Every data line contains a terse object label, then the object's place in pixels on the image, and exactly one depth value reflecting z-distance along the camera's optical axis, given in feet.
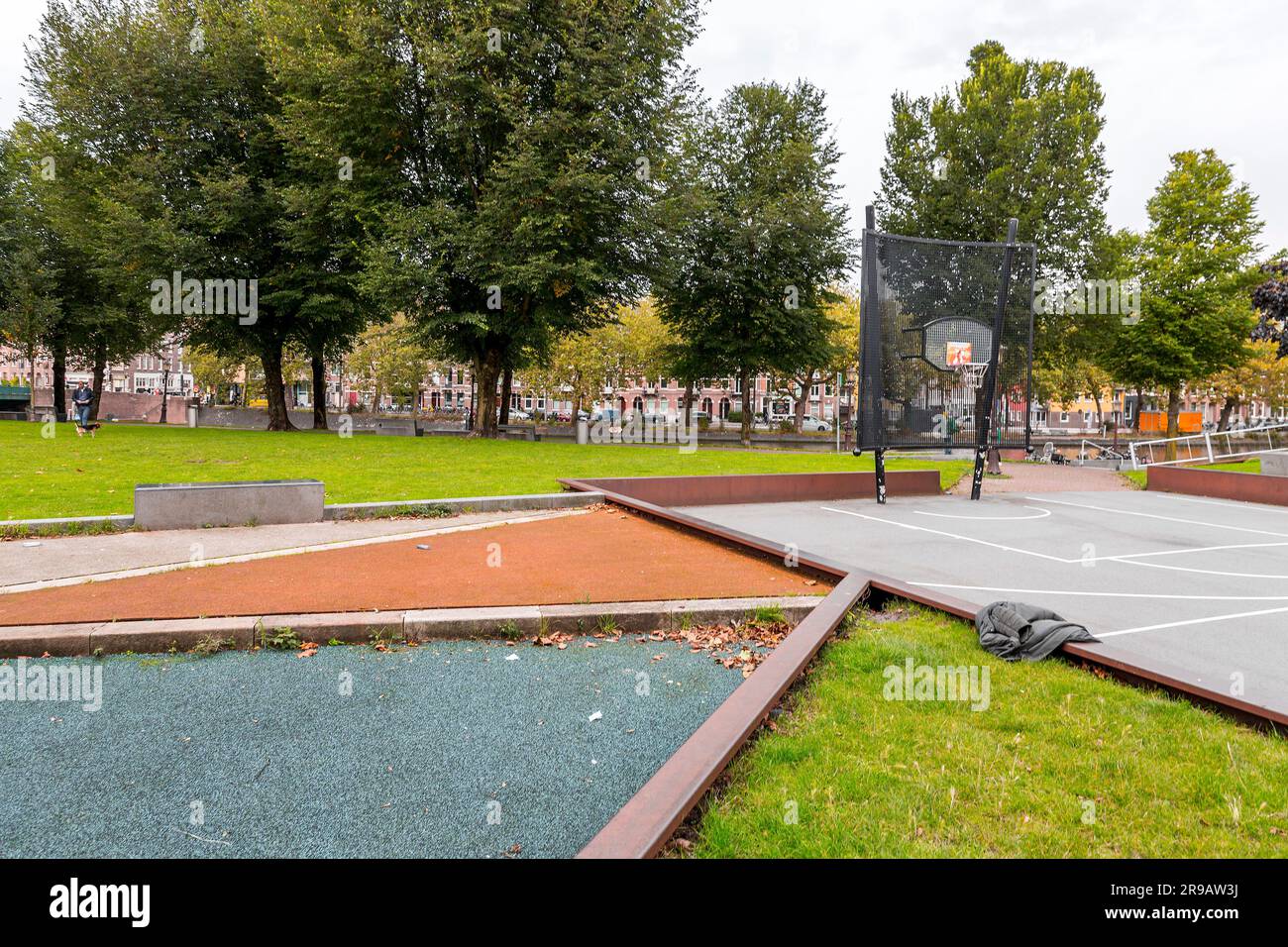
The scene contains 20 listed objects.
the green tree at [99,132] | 94.58
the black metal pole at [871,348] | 51.93
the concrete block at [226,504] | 33.37
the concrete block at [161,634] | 17.89
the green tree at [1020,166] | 105.81
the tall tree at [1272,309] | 82.58
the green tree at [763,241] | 118.42
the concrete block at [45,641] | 17.53
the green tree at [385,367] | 211.61
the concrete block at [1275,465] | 71.92
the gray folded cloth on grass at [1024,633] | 17.11
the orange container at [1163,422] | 182.09
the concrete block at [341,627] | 18.99
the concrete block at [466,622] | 19.54
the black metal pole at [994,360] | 56.85
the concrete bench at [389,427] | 141.87
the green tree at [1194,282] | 123.24
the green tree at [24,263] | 105.40
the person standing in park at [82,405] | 85.35
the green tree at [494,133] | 81.35
